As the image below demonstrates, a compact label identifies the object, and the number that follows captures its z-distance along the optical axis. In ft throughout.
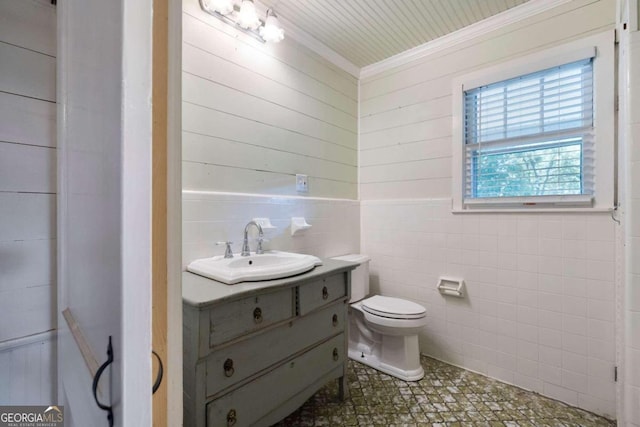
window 5.65
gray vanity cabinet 3.66
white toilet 6.52
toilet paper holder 7.11
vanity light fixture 5.46
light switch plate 7.13
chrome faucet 5.67
